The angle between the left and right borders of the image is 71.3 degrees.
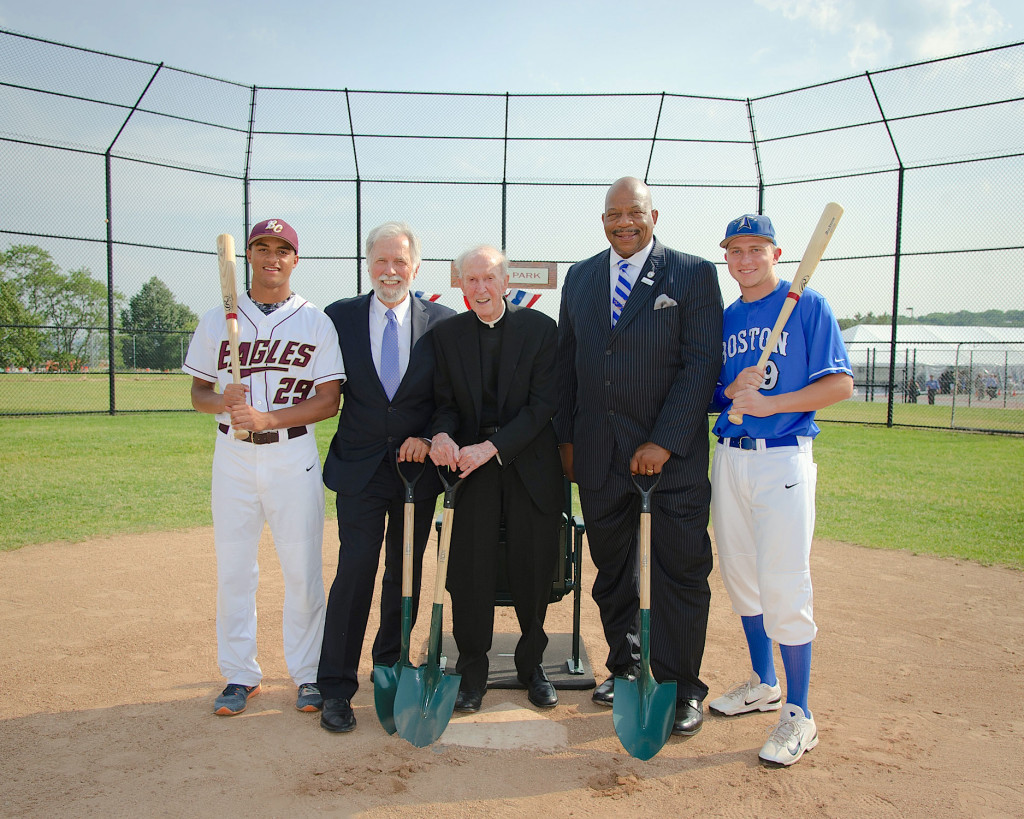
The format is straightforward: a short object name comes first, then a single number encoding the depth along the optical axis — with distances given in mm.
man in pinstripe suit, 3410
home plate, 3203
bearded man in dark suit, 3502
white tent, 36312
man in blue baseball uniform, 3160
